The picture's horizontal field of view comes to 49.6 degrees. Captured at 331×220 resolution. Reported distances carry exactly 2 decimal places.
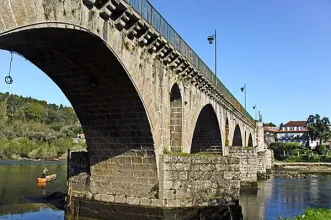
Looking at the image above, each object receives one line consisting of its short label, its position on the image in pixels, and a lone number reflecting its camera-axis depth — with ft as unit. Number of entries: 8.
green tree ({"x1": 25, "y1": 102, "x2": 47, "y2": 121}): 366.22
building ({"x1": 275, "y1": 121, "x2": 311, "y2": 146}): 442.91
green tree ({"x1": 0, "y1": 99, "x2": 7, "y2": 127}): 314.41
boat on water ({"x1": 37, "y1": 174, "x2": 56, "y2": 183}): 100.78
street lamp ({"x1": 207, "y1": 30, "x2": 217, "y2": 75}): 86.84
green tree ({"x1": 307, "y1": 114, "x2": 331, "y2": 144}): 349.00
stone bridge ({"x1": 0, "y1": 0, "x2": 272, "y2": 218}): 37.38
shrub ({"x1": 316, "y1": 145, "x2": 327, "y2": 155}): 315.58
